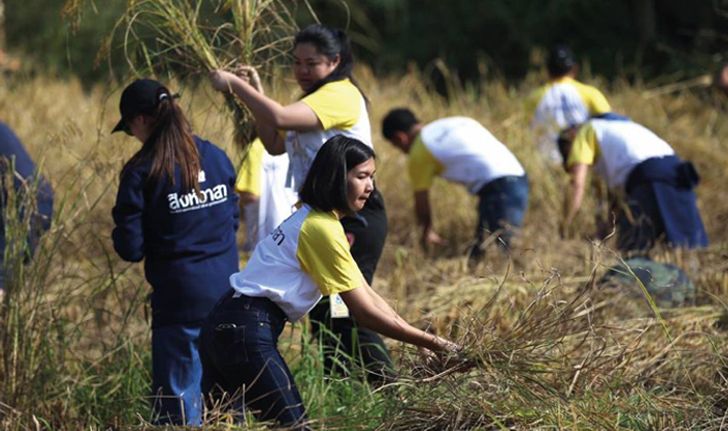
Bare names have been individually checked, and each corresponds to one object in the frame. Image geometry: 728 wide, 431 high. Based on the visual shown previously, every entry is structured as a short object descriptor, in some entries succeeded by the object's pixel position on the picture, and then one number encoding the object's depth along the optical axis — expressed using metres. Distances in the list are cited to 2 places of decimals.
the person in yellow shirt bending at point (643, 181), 14.56
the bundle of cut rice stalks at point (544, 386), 8.38
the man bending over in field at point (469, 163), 15.09
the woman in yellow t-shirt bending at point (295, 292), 8.44
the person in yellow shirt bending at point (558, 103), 17.70
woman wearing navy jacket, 9.56
